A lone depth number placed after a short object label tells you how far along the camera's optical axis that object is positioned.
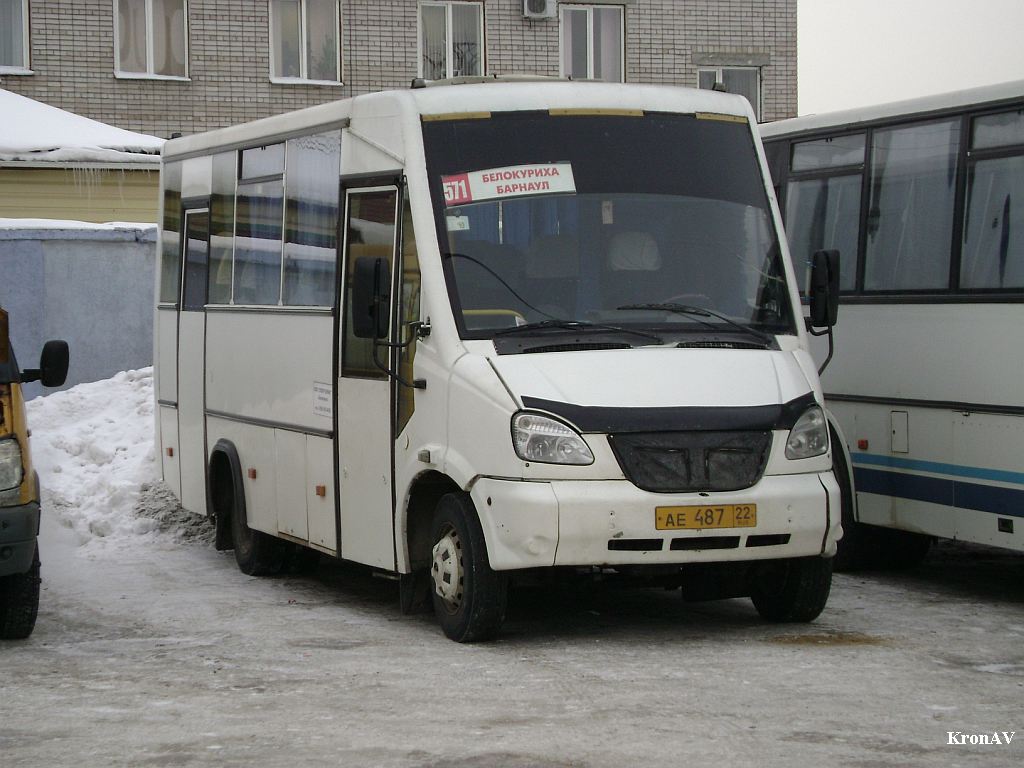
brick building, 28.92
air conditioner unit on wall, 30.42
